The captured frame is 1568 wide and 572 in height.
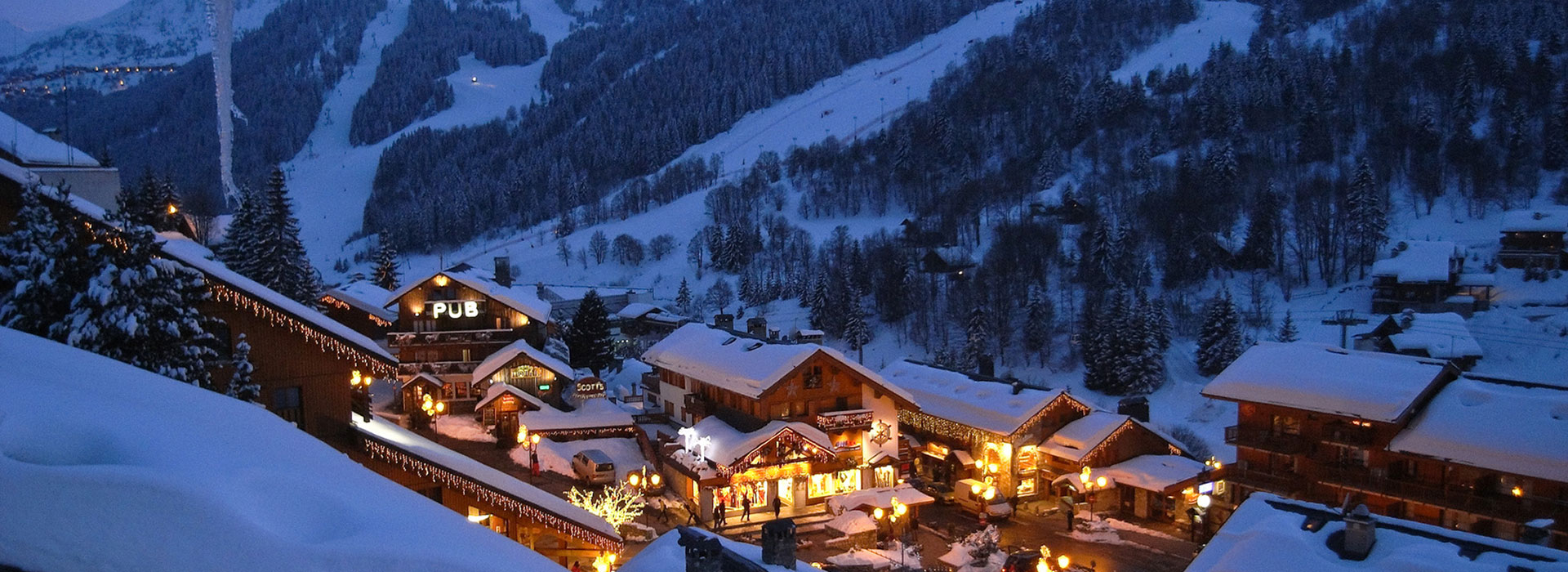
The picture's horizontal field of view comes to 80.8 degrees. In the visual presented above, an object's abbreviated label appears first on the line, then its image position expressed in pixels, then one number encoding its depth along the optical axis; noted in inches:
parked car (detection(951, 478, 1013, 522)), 1124.5
